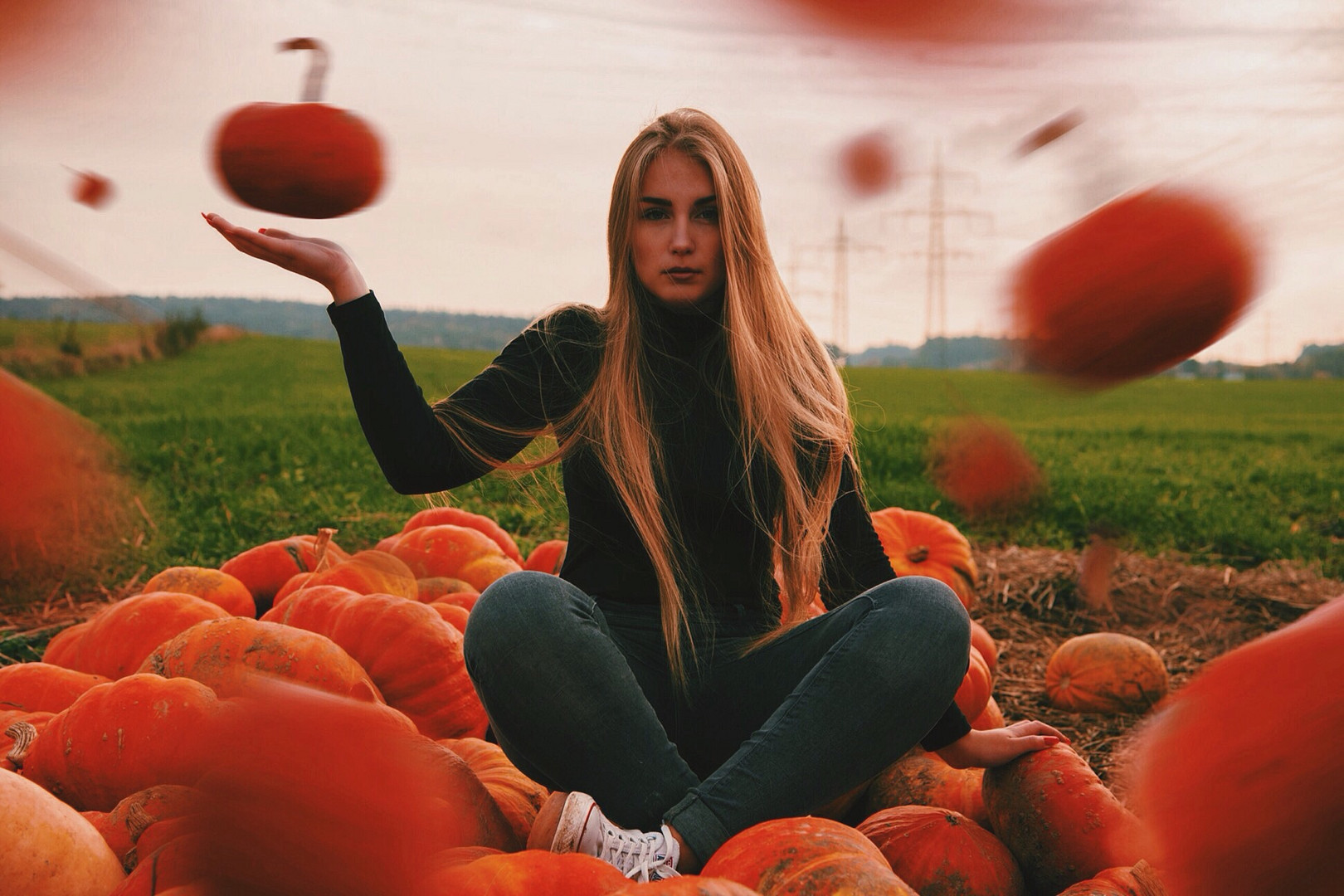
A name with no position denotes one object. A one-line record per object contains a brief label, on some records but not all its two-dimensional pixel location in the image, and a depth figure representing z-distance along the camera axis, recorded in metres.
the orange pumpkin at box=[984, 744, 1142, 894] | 1.50
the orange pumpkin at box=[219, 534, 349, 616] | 2.79
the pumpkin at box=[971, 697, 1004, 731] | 2.12
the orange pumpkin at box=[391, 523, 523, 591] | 2.77
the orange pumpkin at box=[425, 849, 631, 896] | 1.09
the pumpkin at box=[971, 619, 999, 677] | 2.43
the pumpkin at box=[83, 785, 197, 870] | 1.33
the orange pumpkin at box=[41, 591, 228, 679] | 2.08
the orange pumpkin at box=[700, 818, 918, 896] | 1.09
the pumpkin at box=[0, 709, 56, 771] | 1.59
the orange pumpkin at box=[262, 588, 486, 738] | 1.97
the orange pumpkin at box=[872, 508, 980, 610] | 3.10
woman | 1.56
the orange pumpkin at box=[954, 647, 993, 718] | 2.10
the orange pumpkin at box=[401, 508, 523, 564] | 3.19
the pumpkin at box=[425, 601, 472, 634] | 2.25
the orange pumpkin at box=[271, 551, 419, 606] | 2.38
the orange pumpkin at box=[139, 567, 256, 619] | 2.42
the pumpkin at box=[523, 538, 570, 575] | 2.99
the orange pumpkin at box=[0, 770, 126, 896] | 1.12
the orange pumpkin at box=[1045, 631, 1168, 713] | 2.55
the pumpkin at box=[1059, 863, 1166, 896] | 1.30
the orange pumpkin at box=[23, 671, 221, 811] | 1.50
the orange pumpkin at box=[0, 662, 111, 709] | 1.85
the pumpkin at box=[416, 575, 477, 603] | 2.55
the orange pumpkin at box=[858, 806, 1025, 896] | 1.46
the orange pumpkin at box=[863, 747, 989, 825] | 1.79
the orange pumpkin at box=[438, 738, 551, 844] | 1.64
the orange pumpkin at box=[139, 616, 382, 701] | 1.70
